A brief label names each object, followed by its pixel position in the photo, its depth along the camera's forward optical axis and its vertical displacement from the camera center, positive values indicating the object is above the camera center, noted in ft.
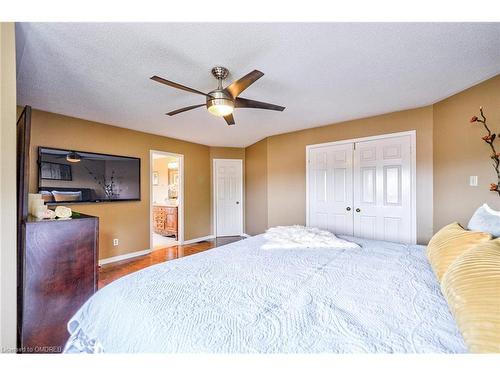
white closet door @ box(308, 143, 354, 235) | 11.48 -0.03
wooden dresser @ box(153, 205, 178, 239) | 16.30 -2.46
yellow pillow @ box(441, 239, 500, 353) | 2.16 -1.29
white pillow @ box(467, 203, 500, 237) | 4.20 -0.72
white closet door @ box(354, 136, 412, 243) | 9.90 -0.08
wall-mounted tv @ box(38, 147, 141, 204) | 9.67 +0.60
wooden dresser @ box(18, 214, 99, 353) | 4.68 -2.05
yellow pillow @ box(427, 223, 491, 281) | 3.78 -1.11
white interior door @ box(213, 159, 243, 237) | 17.29 -0.72
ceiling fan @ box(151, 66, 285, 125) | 5.25 +2.54
